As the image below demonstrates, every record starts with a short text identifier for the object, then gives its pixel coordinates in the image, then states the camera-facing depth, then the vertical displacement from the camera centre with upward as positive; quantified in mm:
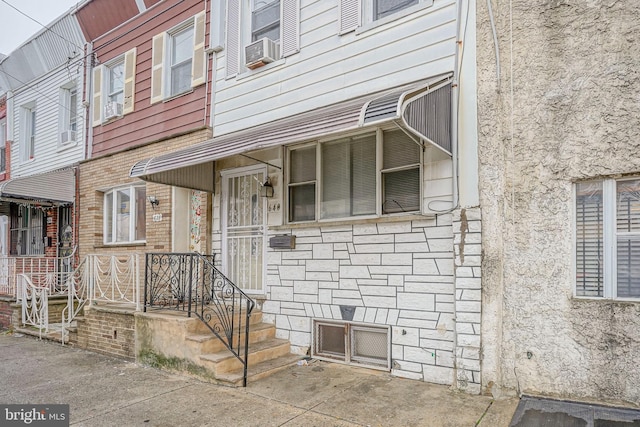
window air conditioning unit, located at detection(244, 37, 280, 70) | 6406 +2595
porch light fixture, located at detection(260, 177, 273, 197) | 6305 +500
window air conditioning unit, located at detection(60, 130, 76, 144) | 10039 +2036
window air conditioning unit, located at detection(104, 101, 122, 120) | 8844 +2345
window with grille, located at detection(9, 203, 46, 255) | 11047 -224
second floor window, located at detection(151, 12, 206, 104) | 7914 +3039
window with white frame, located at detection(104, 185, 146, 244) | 8312 +150
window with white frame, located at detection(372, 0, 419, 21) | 5293 +2754
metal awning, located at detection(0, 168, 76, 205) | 8977 +726
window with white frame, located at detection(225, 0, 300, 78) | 6266 +3009
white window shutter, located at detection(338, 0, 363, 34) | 5551 +2740
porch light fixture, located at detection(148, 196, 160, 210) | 7580 +378
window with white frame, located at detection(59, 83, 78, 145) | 10484 +2833
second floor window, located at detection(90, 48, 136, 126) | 8742 +2896
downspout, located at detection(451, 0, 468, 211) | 4586 +1214
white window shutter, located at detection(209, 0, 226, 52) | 7217 +3404
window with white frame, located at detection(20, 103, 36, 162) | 11859 +2558
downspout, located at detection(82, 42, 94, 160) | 9523 +2729
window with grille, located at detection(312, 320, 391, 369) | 5203 -1536
